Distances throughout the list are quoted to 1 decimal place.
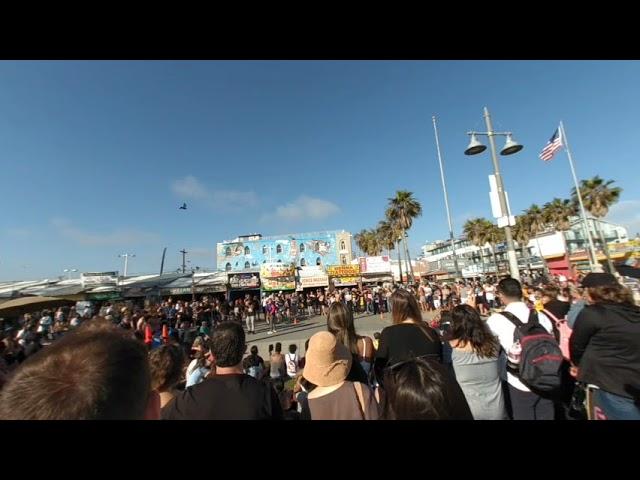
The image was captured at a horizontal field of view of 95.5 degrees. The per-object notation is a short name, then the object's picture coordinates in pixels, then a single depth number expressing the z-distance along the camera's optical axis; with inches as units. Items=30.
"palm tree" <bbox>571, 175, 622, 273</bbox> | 1162.6
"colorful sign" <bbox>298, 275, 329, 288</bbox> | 1202.0
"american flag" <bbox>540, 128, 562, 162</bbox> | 561.0
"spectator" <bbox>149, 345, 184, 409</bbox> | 111.3
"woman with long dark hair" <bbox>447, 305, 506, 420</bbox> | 109.8
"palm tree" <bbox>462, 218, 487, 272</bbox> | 1771.7
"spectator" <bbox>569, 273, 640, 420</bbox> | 96.3
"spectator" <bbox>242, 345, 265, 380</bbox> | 220.3
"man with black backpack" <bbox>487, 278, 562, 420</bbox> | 114.2
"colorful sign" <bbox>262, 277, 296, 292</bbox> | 1173.7
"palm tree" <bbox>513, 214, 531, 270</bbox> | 1647.4
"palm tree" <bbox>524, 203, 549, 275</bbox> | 1598.1
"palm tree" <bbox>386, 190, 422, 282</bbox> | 1222.3
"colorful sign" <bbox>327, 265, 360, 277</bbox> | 1290.6
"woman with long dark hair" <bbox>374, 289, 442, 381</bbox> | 119.6
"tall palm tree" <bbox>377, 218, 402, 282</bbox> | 1332.4
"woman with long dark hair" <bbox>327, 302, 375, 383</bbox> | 138.2
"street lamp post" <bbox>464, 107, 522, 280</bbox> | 300.5
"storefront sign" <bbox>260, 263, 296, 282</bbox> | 1186.6
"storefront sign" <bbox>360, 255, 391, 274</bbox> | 1316.4
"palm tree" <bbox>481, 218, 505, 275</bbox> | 1726.1
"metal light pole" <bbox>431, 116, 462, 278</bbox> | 817.9
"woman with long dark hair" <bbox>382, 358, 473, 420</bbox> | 56.1
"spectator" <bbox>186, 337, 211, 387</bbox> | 182.6
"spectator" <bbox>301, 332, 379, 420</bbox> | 83.0
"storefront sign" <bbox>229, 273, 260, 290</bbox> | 1151.0
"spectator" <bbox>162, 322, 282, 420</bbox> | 73.0
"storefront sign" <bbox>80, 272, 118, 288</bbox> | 1104.8
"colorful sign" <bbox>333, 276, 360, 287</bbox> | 1288.1
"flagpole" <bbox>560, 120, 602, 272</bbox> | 861.6
